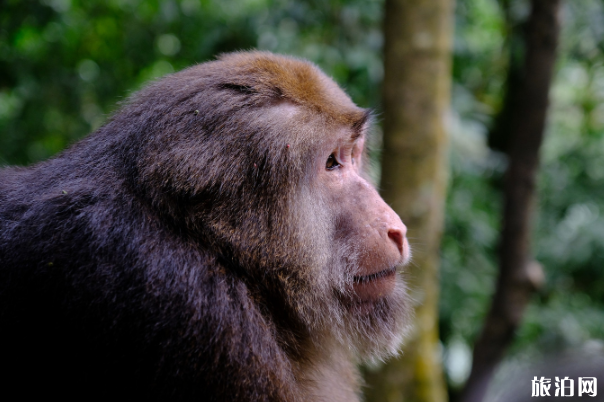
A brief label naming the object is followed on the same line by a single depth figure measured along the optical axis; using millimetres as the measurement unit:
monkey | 1789
